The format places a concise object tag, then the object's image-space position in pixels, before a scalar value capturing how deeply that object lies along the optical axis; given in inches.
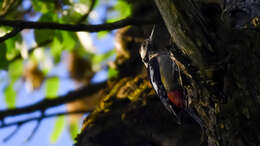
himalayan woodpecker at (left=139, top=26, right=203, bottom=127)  209.5
